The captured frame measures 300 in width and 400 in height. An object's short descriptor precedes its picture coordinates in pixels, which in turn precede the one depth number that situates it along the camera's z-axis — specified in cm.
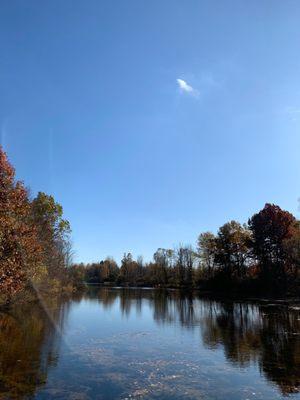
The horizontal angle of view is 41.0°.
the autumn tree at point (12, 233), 2072
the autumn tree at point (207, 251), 10189
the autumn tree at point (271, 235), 7431
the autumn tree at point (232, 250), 9006
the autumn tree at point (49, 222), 5372
